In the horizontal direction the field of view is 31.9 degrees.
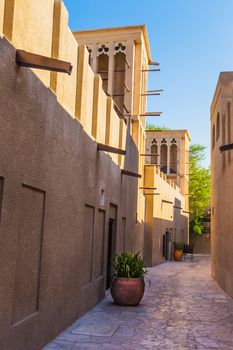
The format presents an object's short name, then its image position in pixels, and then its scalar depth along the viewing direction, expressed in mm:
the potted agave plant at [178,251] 27062
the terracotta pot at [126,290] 9516
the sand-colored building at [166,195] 22484
